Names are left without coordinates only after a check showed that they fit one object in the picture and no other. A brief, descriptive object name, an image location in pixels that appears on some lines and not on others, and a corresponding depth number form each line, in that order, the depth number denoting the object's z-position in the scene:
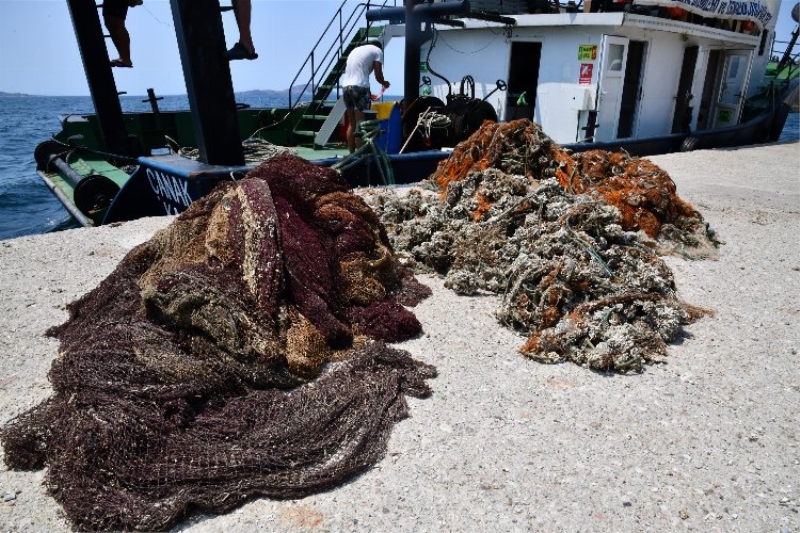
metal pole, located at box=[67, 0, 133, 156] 8.23
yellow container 11.27
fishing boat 6.27
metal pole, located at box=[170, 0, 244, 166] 5.45
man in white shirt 8.27
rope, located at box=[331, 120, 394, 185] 6.95
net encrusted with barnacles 3.61
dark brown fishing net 2.35
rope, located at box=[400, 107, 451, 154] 9.46
